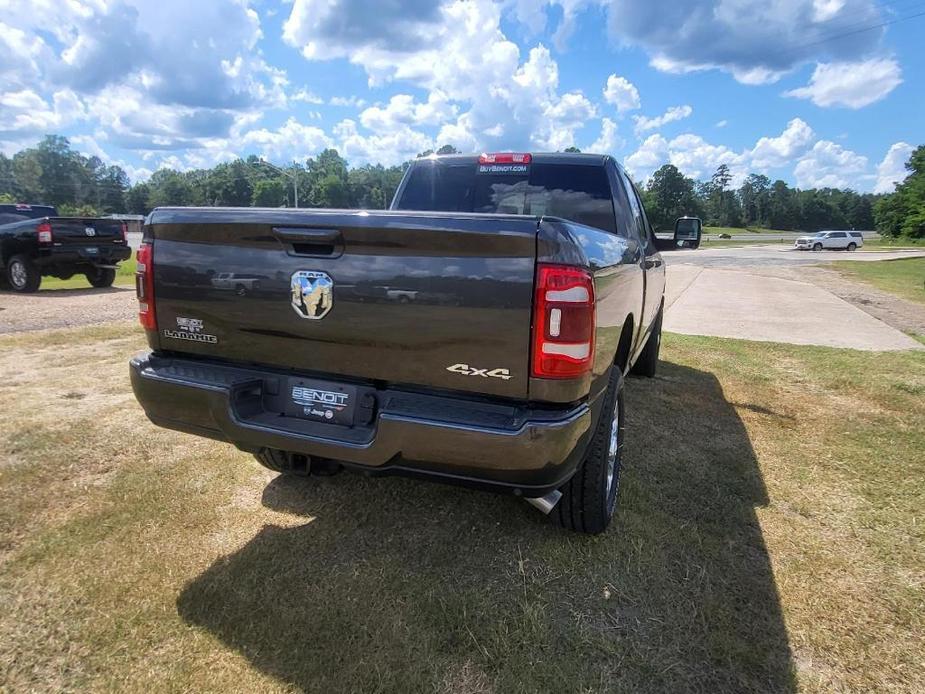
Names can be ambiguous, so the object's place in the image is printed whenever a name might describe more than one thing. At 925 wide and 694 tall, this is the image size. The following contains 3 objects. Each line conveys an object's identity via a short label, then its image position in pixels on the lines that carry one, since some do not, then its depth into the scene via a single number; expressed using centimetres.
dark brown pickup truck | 192
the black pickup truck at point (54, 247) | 1014
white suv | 4484
